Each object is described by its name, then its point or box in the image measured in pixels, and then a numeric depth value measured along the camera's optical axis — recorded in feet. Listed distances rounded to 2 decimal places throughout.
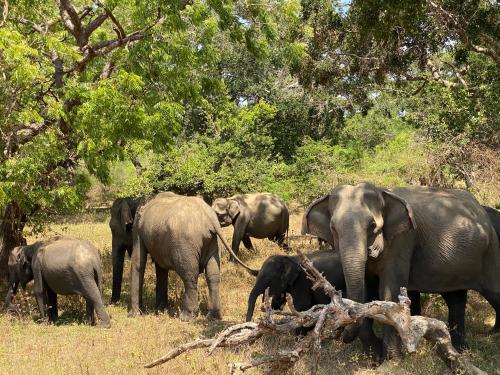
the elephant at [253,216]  51.88
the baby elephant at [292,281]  26.76
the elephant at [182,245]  29.84
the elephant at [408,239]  19.74
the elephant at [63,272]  28.37
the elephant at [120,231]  35.40
